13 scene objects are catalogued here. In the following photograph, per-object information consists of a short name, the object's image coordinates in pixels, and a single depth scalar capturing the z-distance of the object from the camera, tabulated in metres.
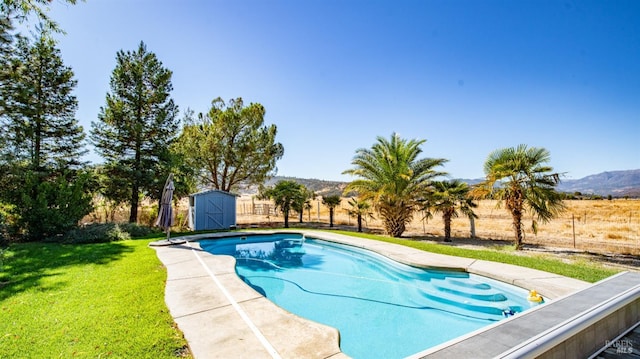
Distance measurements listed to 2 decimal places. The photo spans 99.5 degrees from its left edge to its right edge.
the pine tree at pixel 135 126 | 16.33
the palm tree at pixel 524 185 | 9.99
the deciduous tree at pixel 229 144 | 19.34
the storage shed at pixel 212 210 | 16.22
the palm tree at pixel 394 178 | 13.96
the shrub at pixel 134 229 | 12.91
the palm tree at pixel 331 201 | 19.26
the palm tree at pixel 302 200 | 19.49
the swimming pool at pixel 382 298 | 4.63
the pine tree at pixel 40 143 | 11.27
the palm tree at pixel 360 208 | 16.64
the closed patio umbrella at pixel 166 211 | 10.92
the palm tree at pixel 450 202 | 13.23
